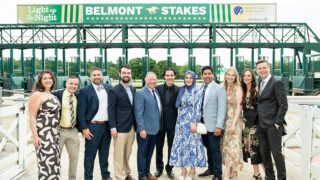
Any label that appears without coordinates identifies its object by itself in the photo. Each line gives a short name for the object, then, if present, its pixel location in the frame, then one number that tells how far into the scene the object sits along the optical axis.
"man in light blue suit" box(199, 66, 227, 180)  3.54
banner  13.80
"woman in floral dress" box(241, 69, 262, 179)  3.49
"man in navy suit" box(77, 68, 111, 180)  3.44
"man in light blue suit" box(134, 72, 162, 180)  3.61
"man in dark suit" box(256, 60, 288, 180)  3.28
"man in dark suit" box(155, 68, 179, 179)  3.79
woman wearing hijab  3.57
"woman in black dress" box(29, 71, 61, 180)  2.94
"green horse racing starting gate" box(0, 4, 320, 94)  13.82
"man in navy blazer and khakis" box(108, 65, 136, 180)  3.53
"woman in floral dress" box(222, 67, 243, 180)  3.53
